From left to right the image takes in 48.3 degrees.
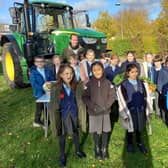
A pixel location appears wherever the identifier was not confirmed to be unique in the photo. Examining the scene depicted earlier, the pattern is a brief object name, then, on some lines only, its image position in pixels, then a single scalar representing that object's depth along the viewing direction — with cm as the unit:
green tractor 549
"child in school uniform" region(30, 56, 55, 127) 361
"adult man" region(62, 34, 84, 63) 413
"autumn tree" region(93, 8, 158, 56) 1698
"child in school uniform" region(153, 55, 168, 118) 370
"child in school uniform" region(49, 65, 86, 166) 273
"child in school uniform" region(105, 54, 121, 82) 395
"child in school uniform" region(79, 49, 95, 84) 361
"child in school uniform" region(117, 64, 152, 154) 290
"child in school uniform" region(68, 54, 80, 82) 371
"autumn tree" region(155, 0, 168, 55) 1862
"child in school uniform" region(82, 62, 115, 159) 277
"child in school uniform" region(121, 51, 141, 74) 400
